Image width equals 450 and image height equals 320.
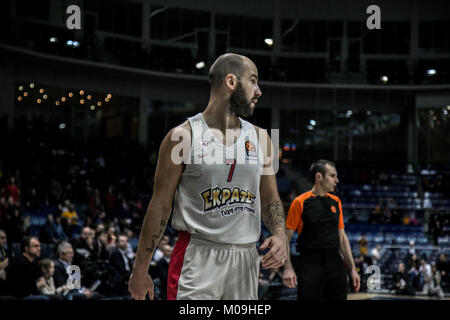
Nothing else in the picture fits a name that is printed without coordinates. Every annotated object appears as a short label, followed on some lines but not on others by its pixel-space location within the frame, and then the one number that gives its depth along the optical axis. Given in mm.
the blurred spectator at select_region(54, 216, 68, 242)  11328
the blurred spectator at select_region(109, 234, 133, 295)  9398
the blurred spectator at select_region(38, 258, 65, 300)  7836
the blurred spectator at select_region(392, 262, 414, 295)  12555
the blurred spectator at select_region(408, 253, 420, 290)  12727
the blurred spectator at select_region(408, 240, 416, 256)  13039
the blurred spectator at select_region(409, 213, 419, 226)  18922
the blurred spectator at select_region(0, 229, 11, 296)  8211
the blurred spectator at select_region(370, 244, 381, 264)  13238
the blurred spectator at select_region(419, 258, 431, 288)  12812
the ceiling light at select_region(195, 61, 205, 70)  24278
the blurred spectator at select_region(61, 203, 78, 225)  12813
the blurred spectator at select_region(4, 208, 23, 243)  10734
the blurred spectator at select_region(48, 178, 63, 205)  14945
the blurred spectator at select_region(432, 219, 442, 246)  17422
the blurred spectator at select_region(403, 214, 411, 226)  18891
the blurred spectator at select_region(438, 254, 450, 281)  12742
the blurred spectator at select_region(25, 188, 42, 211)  14047
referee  5598
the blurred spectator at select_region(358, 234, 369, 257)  14267
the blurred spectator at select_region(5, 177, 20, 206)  12734
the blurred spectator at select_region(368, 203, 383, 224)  18717
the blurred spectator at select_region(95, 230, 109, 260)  10289
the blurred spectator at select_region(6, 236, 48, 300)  7336
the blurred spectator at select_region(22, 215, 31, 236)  11005
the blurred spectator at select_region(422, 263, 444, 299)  12578
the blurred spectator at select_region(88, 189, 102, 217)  14665
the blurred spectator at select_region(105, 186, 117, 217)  15430
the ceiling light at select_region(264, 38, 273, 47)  25681
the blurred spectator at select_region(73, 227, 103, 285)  9305
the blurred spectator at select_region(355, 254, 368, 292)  12766
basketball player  2873
